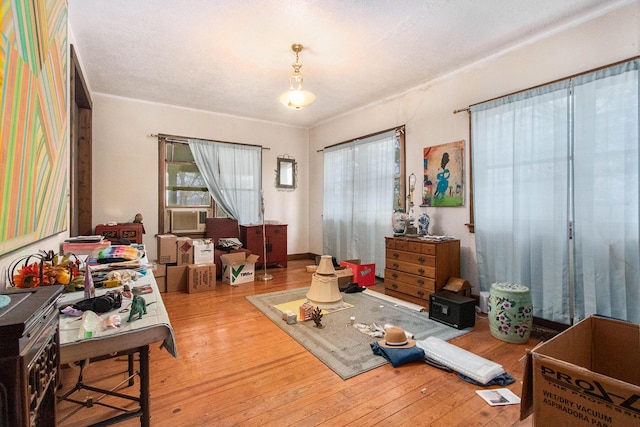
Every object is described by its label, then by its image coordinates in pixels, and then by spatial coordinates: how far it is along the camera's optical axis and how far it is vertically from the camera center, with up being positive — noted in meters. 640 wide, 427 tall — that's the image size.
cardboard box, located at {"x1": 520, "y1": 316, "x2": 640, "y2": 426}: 0.74 -0.49
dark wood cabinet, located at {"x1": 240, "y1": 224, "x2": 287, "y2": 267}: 5.04 -0.46
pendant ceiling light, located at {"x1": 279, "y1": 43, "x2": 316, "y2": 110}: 2.94 +1.17
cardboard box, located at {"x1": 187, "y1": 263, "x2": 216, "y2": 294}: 3.81 -0.81
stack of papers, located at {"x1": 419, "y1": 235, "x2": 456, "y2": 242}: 3.26 -0.27
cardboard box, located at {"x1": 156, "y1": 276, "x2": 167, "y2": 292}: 3.83 -0.87
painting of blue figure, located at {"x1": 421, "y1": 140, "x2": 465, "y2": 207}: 3.46 +0.48
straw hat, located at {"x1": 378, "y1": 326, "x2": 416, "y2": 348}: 2.27 -0.97
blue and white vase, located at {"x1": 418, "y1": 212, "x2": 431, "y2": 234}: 3.59 -0.10
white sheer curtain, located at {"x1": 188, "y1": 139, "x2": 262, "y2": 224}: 4.95 +0.70
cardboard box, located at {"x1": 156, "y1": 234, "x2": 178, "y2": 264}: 3.91 -0.45
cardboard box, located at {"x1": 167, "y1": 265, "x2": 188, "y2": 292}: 3.85 -0.83
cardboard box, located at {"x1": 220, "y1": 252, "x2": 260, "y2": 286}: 4.19 -0.76
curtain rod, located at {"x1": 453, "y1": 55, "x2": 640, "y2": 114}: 2.29 +1.19
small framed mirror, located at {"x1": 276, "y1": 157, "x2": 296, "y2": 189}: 5.80 +0.83
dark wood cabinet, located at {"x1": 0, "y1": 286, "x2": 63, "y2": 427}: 0.56 -0.30
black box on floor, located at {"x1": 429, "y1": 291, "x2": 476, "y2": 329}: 2.72 -0.90
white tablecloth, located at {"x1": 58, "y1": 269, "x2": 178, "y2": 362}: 1.01 -0.43
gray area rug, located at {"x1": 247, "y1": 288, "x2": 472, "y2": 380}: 2.16 -1.03
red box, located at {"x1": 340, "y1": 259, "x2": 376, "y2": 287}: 4.14 -0.82
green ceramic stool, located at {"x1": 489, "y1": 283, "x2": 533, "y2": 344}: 2.46 -0.84
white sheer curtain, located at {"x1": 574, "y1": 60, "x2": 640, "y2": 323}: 2.22 +0.16
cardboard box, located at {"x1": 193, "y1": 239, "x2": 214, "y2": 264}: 4.05 -0.50
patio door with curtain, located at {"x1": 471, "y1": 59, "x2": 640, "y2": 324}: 2.25 +0.18
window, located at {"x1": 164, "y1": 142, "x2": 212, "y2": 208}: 4.83 +0.58
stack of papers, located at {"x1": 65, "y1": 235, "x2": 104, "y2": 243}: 2.48 -0.21
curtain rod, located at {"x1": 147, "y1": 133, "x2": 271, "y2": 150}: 4.61 +1.23
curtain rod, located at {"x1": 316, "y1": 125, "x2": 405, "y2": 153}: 4.16 +1.24
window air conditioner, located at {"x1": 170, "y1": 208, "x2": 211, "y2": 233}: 4.86 -0.08
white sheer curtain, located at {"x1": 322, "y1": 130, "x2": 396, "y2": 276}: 4.37 +0.27
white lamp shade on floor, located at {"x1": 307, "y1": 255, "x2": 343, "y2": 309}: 3.23 -0.81
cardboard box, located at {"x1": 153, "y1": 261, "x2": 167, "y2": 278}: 3.80 -0.71
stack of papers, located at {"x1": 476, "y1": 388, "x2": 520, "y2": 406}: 1.71 -1.07
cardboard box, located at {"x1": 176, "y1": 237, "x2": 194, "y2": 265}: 3.97 -0.48
